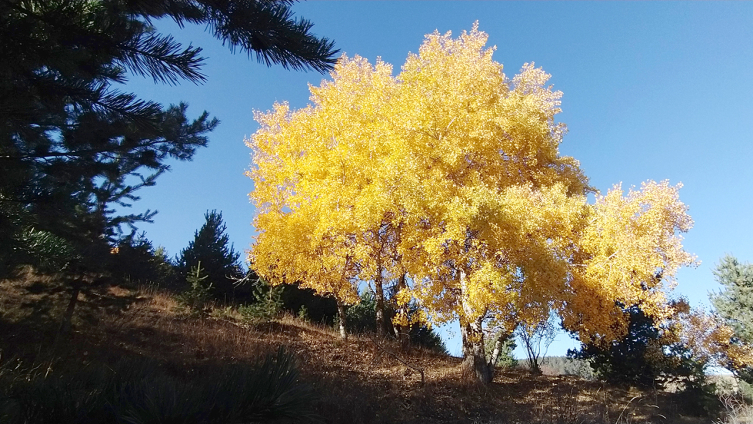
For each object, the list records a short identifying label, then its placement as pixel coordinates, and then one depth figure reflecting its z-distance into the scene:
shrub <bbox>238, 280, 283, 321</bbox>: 12.22
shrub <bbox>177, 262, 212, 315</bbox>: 11.83
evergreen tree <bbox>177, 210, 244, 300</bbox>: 16.16
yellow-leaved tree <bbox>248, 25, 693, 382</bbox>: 8.76
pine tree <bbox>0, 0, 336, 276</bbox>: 2.33
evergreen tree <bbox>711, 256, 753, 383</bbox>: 11.88
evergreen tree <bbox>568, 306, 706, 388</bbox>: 11.58
